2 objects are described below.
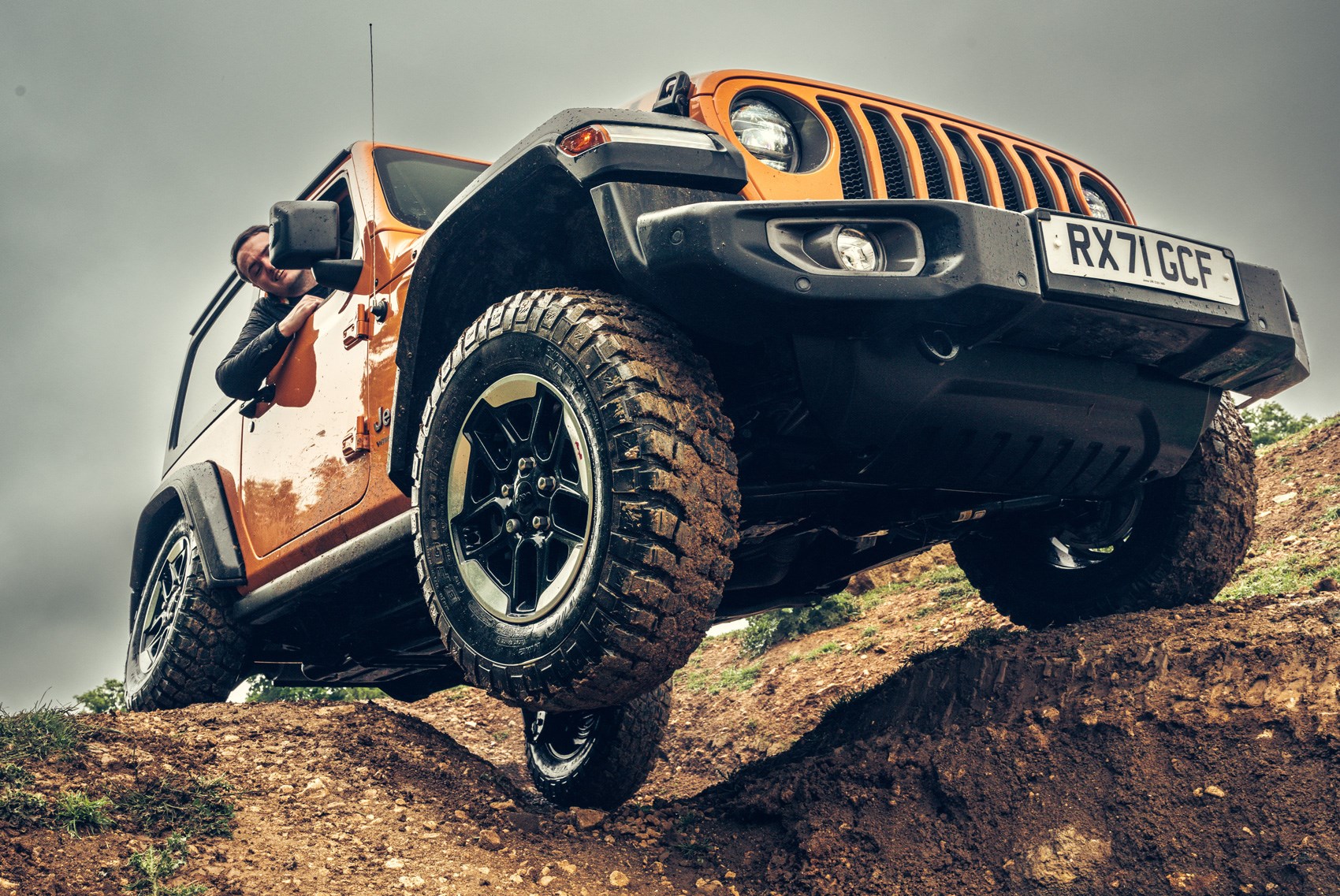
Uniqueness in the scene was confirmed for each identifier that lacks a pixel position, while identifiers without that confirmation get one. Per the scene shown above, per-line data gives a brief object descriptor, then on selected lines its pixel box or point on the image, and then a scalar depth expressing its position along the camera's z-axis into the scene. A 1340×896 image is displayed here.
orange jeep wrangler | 2.28
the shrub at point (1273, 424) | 8.70
